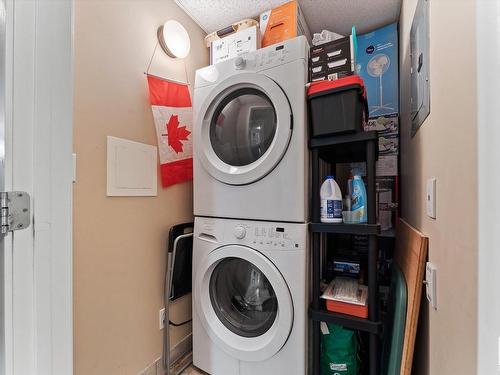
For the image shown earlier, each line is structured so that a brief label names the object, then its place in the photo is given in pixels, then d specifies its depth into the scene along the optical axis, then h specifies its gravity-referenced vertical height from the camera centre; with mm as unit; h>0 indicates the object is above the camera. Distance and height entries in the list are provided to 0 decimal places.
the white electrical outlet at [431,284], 730 -298
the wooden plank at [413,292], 864 -378
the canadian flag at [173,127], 1388 +371
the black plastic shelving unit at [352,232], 1027 -220
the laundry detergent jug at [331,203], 1112 -67
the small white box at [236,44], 1457 +895
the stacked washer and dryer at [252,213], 1126 -127
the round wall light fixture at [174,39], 1415 +894
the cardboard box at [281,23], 1460 +1011
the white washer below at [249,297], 1114 -576
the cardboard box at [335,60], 1150 +616
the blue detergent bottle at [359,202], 1089 -62
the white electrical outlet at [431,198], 753 -31
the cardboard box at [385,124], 1647 +439
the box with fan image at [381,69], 1685 +843
